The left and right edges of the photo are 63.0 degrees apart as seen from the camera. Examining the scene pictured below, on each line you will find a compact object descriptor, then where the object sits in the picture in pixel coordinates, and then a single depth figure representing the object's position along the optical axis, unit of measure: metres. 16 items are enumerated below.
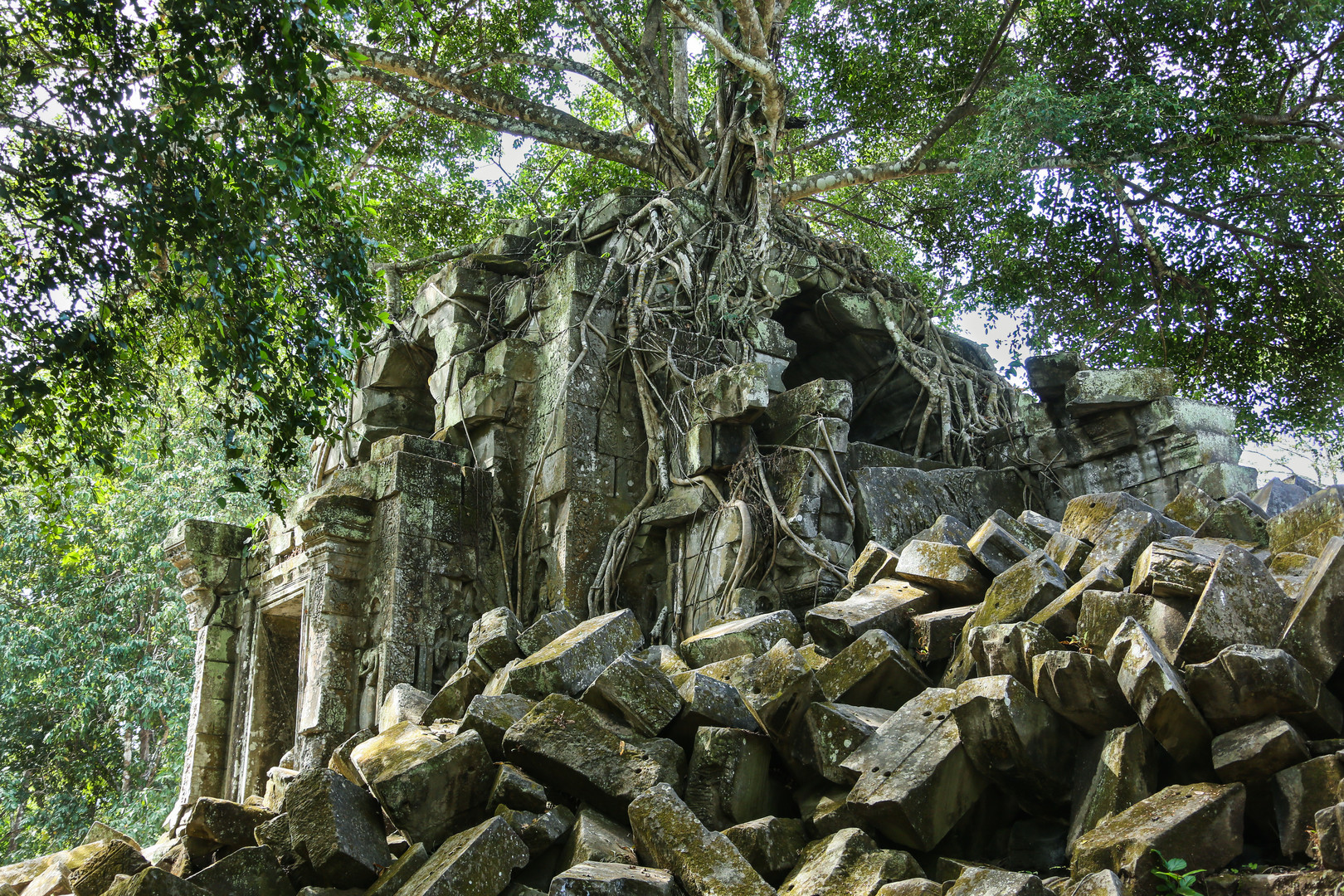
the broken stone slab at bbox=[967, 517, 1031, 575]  4.86
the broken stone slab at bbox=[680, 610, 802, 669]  5.01
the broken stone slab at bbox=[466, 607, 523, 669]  5.26
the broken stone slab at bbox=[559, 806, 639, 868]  3.62
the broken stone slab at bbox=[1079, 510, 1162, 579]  4.34
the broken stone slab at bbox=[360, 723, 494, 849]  3.92
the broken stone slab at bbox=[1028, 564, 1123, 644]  4.02
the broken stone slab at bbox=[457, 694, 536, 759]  4.26
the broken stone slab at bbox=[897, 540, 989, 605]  4.86
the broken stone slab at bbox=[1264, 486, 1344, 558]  4.16
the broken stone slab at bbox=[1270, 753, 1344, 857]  3.05
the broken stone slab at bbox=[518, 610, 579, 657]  5.20
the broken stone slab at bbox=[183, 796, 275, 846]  4.37
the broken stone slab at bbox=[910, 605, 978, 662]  4.58
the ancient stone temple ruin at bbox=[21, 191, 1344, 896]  3.44
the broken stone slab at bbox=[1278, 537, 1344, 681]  3.44
